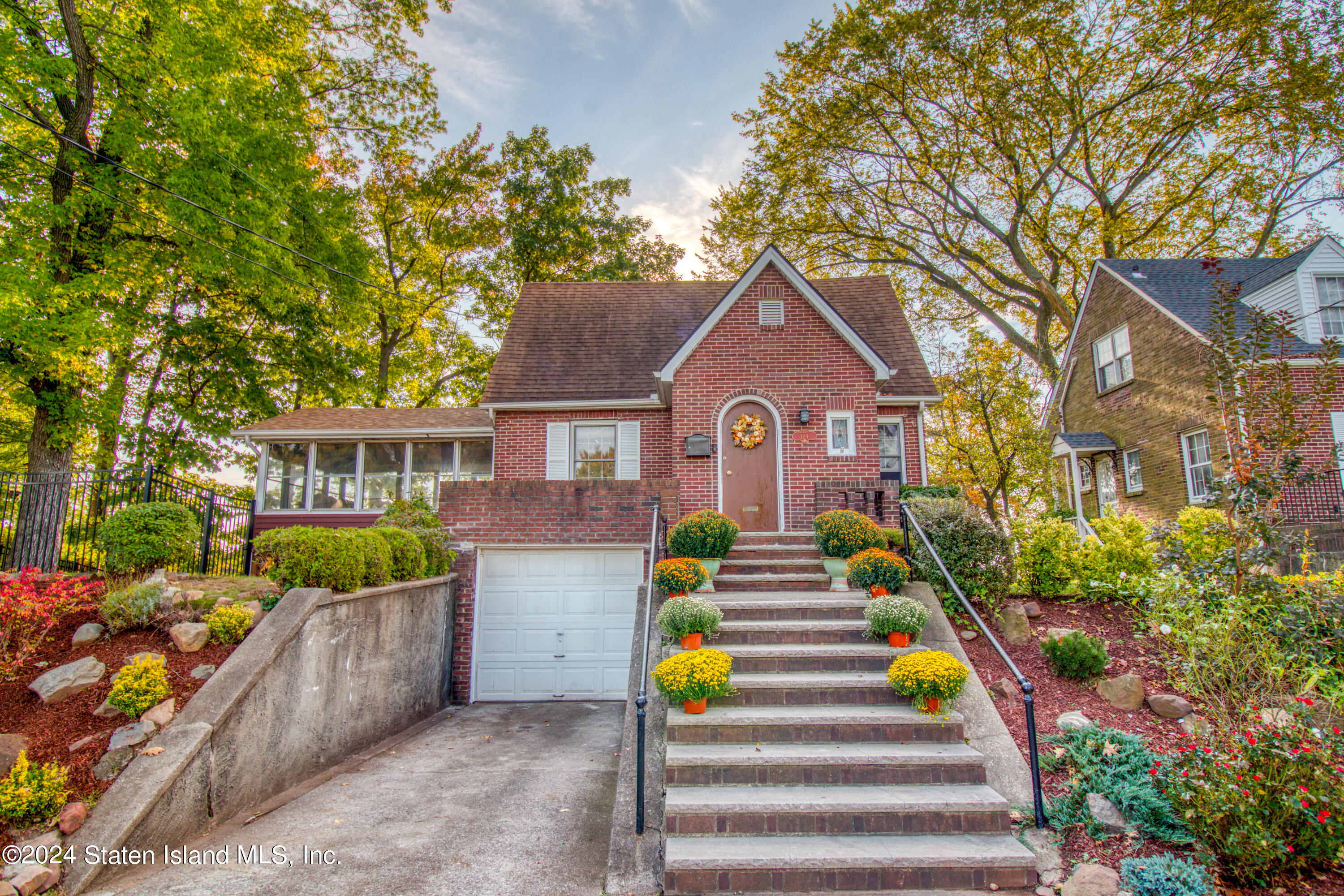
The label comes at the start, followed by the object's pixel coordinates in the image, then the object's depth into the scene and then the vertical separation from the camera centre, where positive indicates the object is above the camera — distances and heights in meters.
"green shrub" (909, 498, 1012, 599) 7.02 -0.48
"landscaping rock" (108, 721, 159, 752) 4.44 -1.59
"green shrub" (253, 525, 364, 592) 6.08 -0.42
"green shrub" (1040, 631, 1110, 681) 5.91 -1.42
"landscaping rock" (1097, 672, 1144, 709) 5.61 -1.68
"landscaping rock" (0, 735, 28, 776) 4.19 -1.60
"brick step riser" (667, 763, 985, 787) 4.57 -1.96
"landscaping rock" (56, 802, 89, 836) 3.96 -1.94
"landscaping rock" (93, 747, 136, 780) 4.28 -1.73
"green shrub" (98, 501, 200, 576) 6.64 -0.22
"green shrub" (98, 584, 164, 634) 5.68 -0.85
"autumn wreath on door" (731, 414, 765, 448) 10.43 +1.37
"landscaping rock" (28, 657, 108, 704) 4.84 -1.30
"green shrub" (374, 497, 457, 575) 8.91 -0.24
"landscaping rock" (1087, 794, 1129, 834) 4.14 -2.09
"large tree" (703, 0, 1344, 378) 17.70 +11.75
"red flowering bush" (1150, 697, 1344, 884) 3.55 -1.74
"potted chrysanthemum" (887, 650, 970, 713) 4.93 -1.36
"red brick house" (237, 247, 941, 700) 9.55 +1.05
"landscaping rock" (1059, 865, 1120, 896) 3.61 -2.21
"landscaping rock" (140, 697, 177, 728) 4.66 -1.50
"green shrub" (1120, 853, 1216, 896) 3.44 -2.10
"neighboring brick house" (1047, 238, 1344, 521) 12.98 +3.52
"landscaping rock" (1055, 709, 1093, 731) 5.24 -1.81
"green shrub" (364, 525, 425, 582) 7.74 -0.48
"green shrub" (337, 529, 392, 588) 6.91 -0.47
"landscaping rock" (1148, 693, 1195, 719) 5.39 -1.74
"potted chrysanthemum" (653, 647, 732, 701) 5.03 -1.34
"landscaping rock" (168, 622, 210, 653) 5.44 -1.06
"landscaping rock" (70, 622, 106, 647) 5.44 -1.04
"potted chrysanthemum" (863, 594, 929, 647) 5.80 -1.03
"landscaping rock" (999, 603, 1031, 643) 6.73 -1.27
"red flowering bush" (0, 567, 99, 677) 5.07 -0.82
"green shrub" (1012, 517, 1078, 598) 7.51 -0.58
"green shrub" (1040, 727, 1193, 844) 4.10 -1.96
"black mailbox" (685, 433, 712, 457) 10.41 +1.14
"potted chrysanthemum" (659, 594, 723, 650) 5.84 -1.02
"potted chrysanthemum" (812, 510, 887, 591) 7.46 -0.34
